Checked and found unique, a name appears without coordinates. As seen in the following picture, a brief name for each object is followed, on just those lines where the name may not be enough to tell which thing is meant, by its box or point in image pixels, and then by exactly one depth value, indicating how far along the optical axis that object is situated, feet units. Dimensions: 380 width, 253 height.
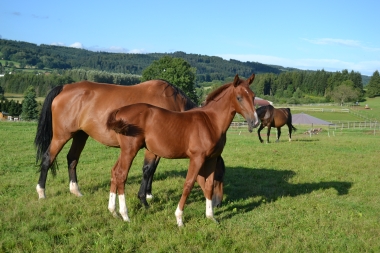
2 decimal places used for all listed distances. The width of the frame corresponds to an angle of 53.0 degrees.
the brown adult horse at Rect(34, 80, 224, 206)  23.86
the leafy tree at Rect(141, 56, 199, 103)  198.12
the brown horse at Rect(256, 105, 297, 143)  73.26
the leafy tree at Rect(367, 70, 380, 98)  346.54
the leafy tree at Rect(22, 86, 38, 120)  190.80
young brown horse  19.65
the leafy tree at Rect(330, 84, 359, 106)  313.32
